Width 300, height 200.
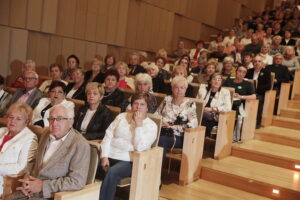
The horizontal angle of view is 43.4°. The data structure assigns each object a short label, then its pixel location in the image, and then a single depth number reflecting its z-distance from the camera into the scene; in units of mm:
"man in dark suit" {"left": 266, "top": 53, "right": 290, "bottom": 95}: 4500
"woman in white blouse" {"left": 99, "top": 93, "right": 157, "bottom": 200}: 2293
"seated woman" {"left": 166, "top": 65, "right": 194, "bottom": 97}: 3914
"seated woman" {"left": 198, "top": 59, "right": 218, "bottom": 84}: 4105
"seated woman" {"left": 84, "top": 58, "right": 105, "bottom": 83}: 4223
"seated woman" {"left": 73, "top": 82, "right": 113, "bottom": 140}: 2658
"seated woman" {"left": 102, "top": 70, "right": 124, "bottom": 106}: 3238
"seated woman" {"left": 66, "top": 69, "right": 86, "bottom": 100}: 3609
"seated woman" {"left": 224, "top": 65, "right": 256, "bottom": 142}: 3662
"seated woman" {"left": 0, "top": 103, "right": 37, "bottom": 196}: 1949
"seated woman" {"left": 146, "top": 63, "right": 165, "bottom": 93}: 4020
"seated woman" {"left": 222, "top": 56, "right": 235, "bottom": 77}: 4402
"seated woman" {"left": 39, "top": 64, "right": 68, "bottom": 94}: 3917
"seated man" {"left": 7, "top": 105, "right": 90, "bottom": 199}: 1749
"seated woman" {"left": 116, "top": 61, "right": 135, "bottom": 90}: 3922
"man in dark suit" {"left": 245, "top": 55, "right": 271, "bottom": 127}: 4082
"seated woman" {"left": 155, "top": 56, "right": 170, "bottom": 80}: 4469
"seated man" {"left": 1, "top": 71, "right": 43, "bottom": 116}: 3189
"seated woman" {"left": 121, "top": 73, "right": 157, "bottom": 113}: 3100
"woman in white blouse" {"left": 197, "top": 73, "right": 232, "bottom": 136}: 3385
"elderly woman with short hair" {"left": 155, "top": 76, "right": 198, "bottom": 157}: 2896
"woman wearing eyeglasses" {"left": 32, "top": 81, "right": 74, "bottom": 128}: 2921
